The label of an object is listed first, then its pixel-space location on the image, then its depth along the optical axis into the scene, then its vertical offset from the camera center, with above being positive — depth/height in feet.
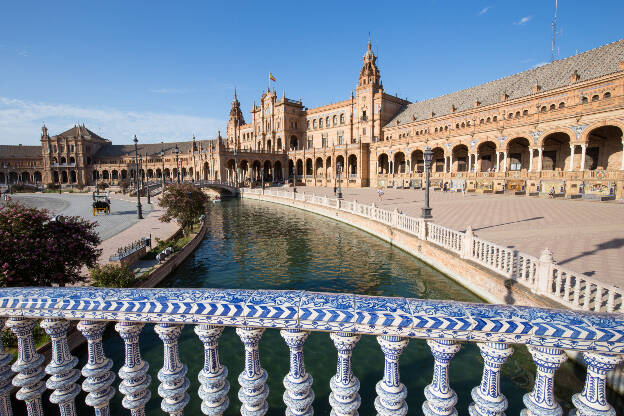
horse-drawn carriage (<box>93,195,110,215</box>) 88.20 -7.38
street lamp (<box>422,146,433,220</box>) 44.42 -1.04
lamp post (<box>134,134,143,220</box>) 78.97 -8.32
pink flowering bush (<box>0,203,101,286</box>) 20.61 -4.71
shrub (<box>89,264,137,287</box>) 27.89 -8.55
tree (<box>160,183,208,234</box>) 60.59 -4.96
